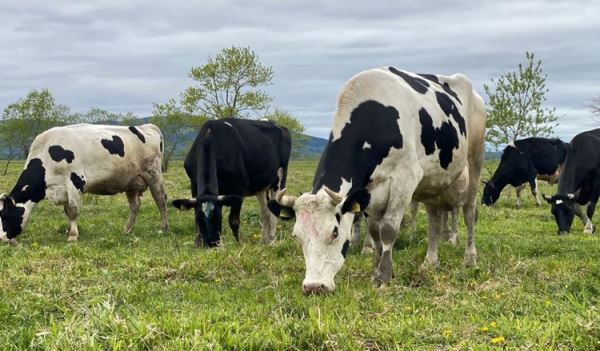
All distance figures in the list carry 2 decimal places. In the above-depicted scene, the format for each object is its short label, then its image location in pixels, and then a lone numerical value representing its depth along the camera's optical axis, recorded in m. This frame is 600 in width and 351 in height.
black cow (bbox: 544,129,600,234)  14.26
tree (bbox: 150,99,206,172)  50.27
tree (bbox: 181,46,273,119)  46.41
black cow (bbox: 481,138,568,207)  21.40
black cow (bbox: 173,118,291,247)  10.12
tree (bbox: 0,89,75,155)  60.72
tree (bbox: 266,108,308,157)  61.38
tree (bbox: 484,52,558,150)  35.34
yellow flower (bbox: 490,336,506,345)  4.13
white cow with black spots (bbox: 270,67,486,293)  6.25
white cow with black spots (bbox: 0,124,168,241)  12.52
